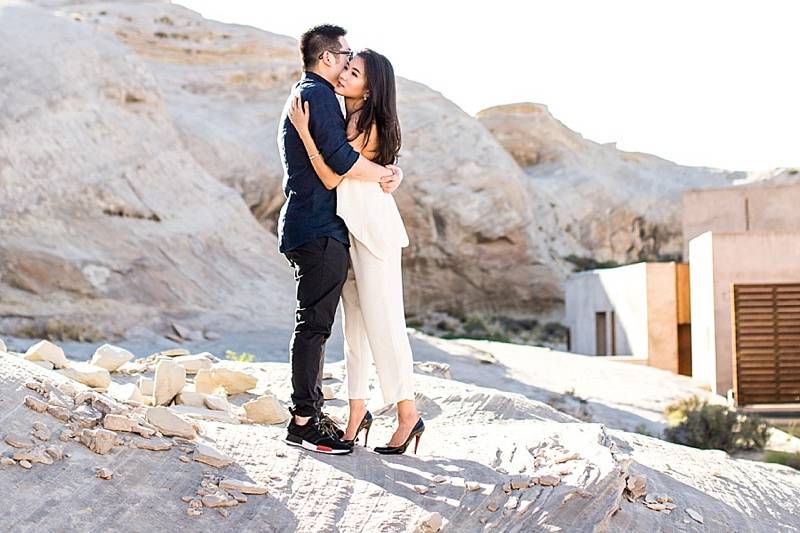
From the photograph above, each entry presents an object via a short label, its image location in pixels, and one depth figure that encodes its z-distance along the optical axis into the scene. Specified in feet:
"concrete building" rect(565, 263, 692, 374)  58.39
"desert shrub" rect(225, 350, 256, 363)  33.12
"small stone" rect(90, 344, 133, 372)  22.66
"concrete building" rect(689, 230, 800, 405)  44.37
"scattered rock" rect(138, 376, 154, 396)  18.38
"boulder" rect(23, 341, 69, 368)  20.21
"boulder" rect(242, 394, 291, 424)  17.10
